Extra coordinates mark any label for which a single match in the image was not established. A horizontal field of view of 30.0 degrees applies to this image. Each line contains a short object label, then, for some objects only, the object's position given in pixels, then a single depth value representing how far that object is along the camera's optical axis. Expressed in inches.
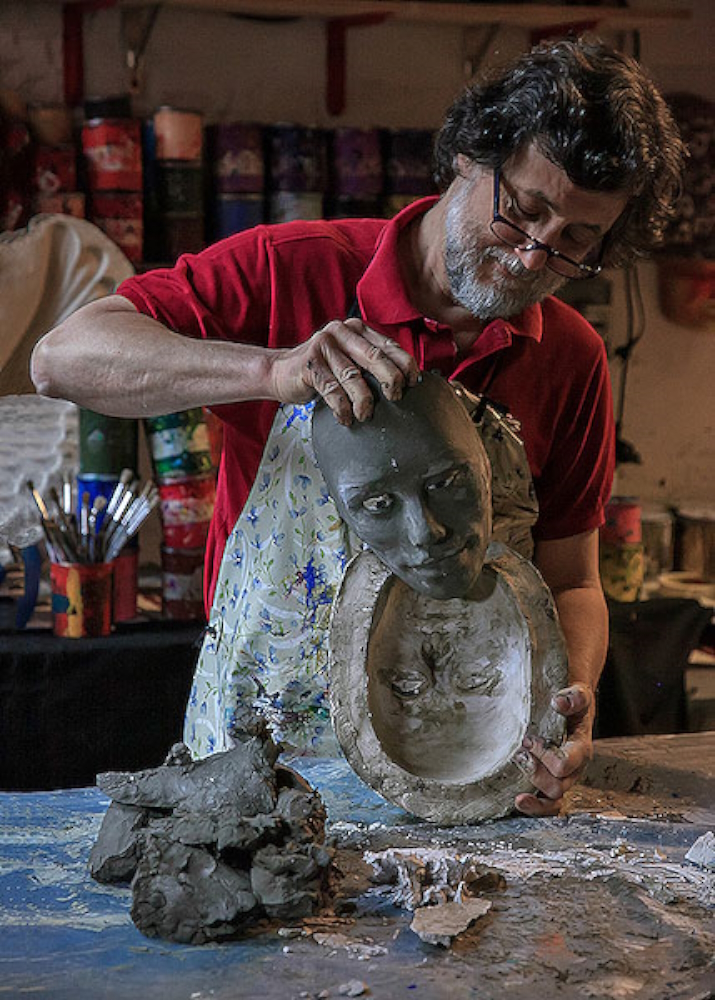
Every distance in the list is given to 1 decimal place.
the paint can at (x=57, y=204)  148.5
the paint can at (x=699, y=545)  171.0
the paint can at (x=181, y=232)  152.5
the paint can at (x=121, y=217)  149.9
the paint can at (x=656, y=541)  161.6
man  73.4
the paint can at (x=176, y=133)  149.3
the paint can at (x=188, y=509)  129.3
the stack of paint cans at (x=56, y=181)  148.6
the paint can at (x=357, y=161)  156.9
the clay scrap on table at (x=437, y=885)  59.6
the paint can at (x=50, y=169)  148.6
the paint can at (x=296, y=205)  154.3
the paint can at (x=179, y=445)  127.6
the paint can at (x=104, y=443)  135.2
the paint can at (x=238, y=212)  153.3
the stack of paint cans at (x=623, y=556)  144.1
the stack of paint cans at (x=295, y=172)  153.9
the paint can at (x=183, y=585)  134.3
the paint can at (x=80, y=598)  128.0
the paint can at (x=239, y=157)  152.2
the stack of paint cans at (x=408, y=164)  157.4
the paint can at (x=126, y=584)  134.6
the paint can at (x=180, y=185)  150.4
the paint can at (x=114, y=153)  147.9
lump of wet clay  58.2
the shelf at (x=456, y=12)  153.9
